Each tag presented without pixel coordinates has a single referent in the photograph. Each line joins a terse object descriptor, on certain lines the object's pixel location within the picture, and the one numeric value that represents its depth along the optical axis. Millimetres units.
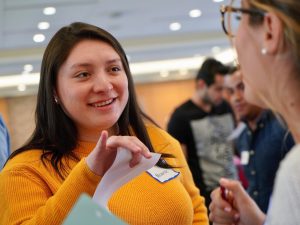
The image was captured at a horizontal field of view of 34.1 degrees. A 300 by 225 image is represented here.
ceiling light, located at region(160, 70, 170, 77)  15175
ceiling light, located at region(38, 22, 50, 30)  8512
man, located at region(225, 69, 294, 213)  2740
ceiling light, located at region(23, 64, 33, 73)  11822
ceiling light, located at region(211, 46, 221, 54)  13023
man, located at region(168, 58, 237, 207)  3586
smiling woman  1385
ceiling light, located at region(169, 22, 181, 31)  10091
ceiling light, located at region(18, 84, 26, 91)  13898
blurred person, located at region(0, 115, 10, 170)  1829
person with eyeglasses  728
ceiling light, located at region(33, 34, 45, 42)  9355
